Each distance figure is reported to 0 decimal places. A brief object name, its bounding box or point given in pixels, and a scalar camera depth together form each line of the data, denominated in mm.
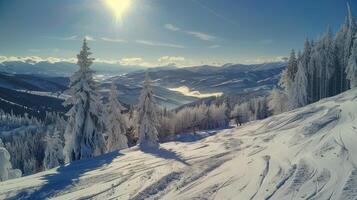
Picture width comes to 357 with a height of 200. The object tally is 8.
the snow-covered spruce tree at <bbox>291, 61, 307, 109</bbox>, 57188
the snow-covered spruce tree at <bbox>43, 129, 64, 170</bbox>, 49781
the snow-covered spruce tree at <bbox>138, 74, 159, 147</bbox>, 42219
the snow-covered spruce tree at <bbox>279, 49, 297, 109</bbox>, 63219
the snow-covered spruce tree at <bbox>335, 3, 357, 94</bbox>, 59844
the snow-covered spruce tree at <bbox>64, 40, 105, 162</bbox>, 29359
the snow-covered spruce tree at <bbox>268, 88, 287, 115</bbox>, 64812
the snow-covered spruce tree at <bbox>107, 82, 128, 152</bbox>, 43125
